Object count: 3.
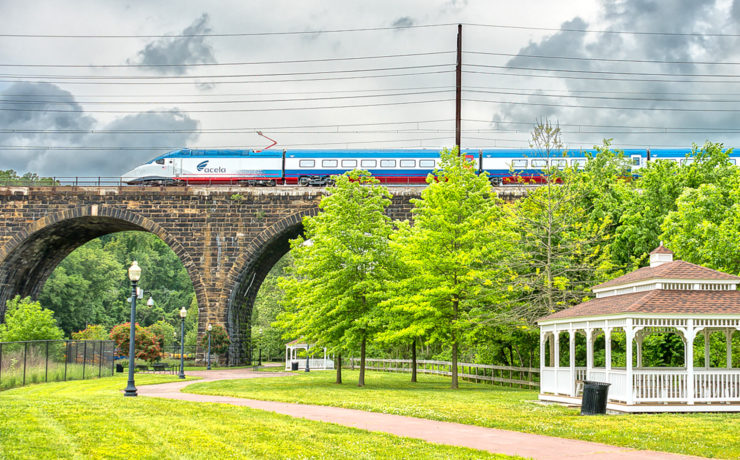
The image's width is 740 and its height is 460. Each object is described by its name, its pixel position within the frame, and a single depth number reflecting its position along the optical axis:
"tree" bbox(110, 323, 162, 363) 41.53
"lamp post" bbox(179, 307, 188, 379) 33.72
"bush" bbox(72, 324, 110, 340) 50.20
